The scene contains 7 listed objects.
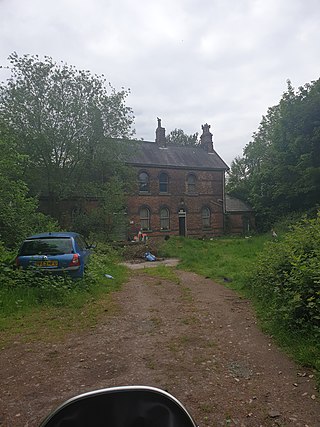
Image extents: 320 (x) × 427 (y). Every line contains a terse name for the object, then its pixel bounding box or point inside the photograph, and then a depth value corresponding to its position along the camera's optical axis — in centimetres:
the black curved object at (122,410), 116
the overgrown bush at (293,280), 489
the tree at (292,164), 2466
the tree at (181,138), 6694
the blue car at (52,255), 809
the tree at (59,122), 2069
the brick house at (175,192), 3073
